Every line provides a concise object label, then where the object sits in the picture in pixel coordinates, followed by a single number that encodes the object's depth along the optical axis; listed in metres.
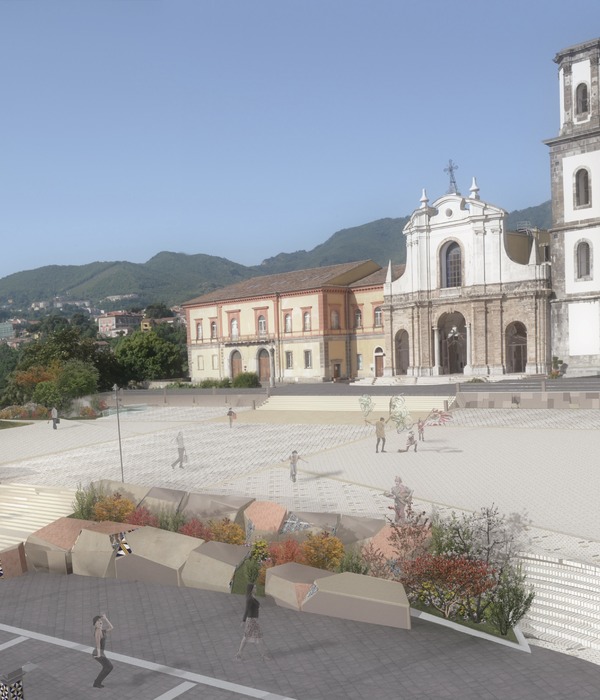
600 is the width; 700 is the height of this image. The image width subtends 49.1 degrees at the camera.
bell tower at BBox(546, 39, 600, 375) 41.22
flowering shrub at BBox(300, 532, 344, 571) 13.90
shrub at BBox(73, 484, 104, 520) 18.75
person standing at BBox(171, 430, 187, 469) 24.36
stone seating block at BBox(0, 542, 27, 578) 15.88
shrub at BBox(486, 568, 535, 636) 11.45
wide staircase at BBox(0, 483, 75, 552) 18.92
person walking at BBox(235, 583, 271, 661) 10.77
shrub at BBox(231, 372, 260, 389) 55.19
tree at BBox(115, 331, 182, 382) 67.12
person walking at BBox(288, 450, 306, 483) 20.83
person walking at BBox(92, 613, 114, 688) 10.31
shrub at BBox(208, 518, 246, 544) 15.45
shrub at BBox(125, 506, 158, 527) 17.19
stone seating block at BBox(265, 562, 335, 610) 12.66
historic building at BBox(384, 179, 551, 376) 45.34
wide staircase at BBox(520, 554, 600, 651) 11.14
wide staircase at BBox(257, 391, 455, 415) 37.81
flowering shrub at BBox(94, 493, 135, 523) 17.81
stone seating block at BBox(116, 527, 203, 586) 14.66
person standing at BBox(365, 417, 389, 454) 25.02
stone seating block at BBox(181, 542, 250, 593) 13.92
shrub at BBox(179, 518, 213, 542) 15.80
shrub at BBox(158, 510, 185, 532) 16.91
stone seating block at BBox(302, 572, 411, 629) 11.75
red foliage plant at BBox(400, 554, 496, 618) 11.75
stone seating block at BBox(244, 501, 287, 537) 15.63
